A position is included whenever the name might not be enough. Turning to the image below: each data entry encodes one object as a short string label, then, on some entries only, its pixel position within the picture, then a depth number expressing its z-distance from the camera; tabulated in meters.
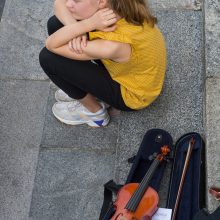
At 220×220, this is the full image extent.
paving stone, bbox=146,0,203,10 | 2.99
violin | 2.03
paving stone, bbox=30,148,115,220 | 2.46
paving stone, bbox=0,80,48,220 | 2.57
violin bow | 2.12
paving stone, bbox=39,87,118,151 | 2.68
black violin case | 2.14
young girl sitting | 1.99
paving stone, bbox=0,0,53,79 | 3.14
